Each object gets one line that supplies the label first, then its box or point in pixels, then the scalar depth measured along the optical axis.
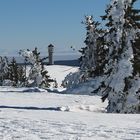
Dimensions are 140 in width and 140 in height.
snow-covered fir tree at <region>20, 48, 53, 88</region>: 67.12
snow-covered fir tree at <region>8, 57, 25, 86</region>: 84.00
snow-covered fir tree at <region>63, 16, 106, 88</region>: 56.97
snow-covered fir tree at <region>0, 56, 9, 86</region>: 94.99
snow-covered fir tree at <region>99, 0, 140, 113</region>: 27.42
